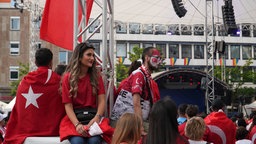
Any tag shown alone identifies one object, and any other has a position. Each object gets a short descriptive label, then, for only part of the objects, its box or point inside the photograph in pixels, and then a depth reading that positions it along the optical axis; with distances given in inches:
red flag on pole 292.2
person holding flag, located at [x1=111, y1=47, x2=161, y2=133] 223.0
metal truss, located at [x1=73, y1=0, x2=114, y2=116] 245.9
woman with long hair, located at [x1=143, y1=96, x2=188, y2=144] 138.5
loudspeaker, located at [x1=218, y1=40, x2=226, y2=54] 927.1
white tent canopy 1277.1
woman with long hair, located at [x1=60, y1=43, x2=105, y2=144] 195.0
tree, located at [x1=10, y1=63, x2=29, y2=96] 1556.3
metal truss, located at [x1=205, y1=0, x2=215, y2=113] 907.8
